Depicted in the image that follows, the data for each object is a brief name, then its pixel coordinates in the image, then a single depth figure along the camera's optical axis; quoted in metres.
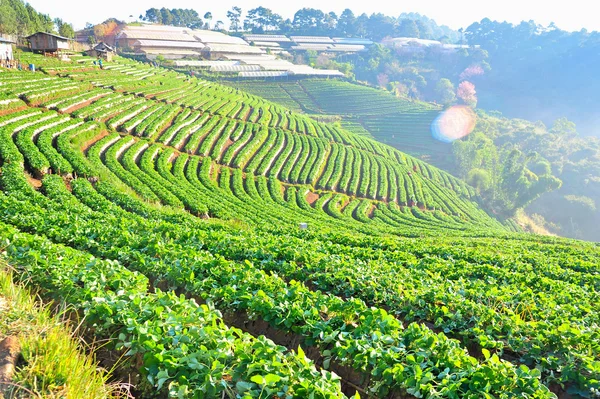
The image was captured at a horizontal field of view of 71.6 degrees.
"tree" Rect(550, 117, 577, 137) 126.06
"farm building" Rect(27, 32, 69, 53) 62.34
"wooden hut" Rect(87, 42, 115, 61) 77.88
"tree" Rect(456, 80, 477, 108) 143.00
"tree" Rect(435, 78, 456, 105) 154.25
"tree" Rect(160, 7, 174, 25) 184.00
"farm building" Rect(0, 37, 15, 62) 51.98
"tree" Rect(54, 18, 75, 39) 99.13
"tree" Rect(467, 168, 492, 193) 80.62
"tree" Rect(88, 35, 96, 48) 101.79
